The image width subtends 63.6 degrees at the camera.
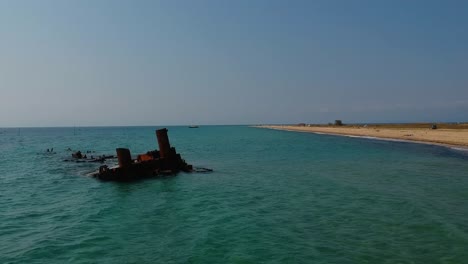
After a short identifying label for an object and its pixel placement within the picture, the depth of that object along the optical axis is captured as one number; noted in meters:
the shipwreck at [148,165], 27.06
